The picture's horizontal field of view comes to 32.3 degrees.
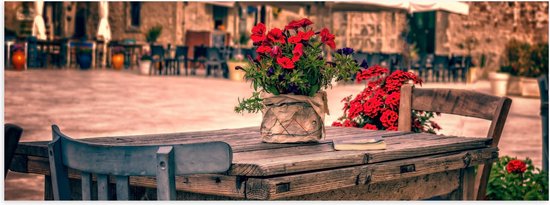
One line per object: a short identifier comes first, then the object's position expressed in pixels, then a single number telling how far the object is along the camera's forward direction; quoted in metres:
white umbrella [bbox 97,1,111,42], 23.91
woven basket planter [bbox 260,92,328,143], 3.46
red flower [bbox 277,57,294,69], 3.36
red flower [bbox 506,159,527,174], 5.19
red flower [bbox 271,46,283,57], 3.35
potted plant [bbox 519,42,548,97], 16.73
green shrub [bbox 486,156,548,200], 5.18
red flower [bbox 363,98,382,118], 5.20
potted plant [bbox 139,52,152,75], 20.05
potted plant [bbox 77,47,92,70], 21.69
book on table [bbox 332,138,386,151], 3.34
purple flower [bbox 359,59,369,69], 3.63
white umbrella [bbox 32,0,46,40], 22.36
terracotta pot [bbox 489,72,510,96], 17.42
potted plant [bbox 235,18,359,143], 3.39
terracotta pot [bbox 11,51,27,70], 19.14
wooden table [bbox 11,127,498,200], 2.79
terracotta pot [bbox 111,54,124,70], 22.80
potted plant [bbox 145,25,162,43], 26.75
